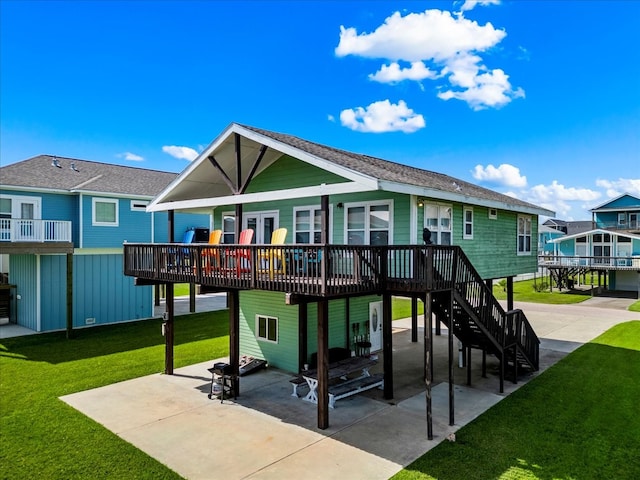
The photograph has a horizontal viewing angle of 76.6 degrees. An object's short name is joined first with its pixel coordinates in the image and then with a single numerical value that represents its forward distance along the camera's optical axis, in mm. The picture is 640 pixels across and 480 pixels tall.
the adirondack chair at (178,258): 10680
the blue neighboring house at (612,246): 32688
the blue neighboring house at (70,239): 17516
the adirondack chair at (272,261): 8422
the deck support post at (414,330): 17062
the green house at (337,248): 8469
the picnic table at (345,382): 10086
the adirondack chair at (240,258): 9164
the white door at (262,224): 13621
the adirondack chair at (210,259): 9875
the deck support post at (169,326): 12203
